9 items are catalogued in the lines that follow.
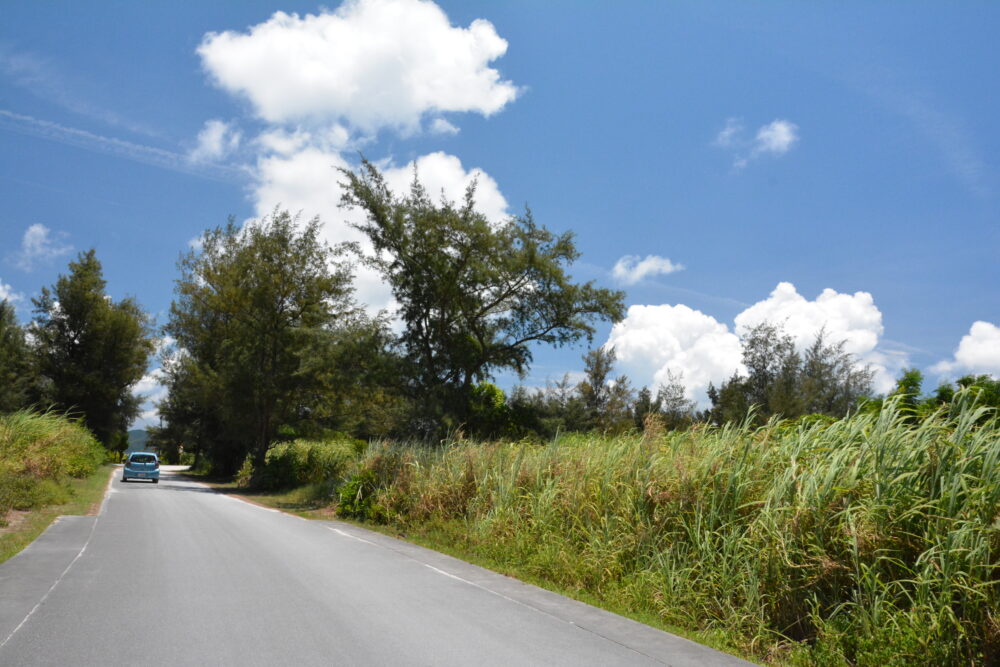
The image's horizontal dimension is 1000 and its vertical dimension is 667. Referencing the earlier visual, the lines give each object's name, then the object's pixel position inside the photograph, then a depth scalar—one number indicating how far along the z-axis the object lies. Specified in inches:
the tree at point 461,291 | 1060.5
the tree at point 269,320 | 1433.3
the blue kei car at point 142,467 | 1435.8
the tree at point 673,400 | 1706.4
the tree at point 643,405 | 1648.4
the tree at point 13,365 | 1517.5
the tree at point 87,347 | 1901.1
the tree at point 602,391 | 1690.5
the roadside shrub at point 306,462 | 1172.5
